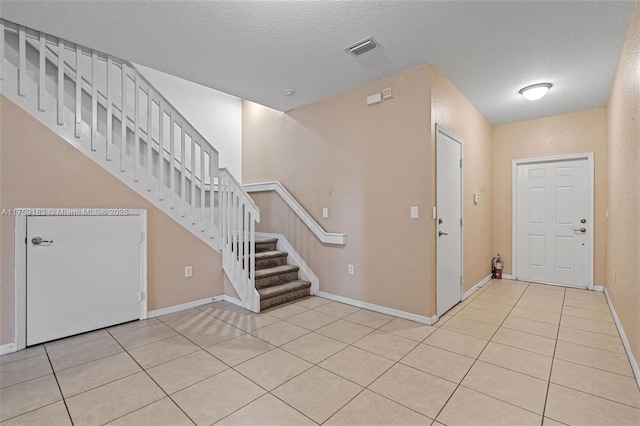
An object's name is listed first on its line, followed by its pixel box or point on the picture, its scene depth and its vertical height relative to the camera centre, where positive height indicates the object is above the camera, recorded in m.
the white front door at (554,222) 4.47 -0.13
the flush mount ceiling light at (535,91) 3.49 +1.48
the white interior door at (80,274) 2.58 -0.57
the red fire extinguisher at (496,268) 5.06 -0.93
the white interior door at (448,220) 3.26 -0.08
